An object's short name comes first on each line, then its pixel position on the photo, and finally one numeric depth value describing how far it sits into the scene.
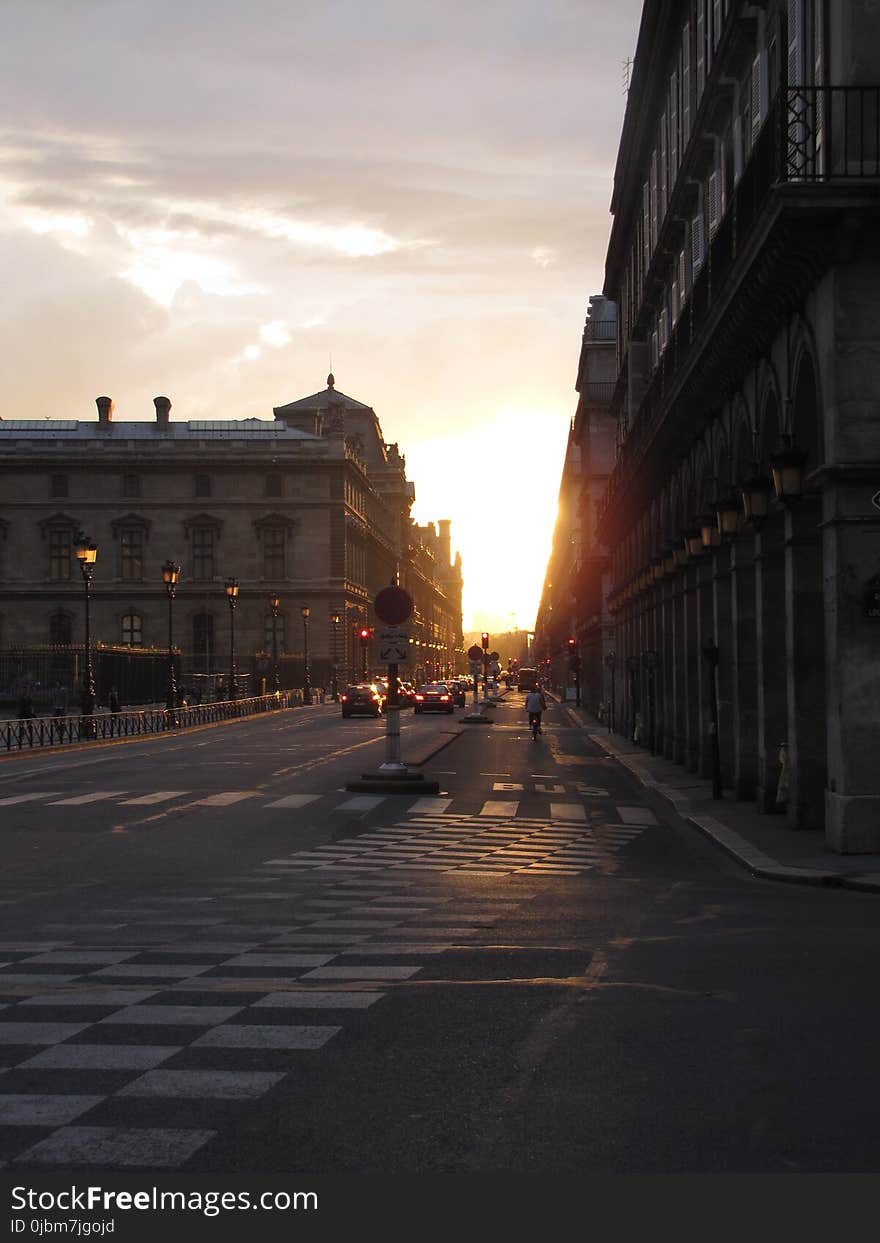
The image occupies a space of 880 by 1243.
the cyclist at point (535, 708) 49.03
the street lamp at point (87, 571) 46.72
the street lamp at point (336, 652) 113.36
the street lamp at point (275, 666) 97.31
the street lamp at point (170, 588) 59.22
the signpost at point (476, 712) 65.98
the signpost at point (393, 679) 26.69
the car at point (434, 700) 83.44
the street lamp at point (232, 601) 72.69
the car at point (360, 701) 72.44
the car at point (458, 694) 101.04
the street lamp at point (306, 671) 98.12
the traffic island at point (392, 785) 26.67
